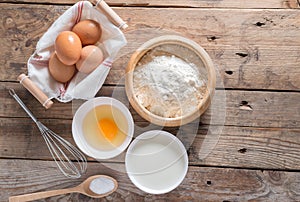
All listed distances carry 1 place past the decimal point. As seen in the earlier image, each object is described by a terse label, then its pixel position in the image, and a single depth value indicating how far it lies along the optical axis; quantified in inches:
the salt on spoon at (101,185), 38.0
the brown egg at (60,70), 36.5
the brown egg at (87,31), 36.6
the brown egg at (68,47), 34.9
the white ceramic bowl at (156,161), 37.3
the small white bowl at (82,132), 37.5
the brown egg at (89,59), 35.9
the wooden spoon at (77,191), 37.9
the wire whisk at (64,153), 38.9
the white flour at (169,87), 35.4
